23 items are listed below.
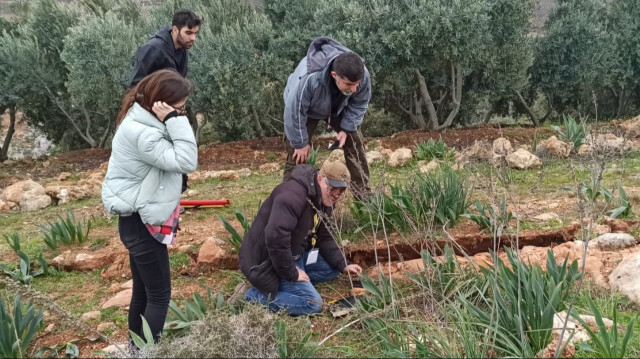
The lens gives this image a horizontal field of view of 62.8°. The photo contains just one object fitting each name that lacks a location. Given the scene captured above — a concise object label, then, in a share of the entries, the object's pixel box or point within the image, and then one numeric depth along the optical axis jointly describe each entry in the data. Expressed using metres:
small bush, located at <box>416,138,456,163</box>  7.45
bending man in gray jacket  3.89
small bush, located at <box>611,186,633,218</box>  4.24
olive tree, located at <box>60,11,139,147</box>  10.73
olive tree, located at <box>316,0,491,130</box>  9.91
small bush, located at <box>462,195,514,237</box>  4.16
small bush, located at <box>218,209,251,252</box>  4.01
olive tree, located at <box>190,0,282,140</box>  10.57
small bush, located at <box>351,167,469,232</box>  4.20
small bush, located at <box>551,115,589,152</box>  7.11
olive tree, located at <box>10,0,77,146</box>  11.87
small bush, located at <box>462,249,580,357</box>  2.45
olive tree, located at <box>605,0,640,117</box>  12.58
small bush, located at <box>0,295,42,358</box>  2.72
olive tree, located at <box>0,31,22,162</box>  11.68
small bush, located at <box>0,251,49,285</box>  3.90
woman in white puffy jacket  2.57
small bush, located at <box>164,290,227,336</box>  2.93
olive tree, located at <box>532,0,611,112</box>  12.05
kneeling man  3.18
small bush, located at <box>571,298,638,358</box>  2.27
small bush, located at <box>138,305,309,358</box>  2.27
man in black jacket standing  4.16
